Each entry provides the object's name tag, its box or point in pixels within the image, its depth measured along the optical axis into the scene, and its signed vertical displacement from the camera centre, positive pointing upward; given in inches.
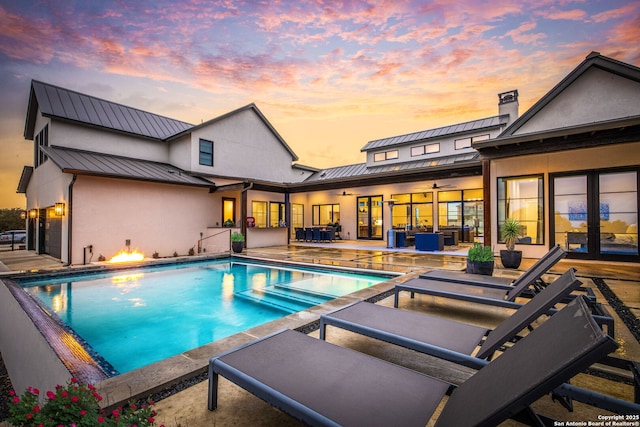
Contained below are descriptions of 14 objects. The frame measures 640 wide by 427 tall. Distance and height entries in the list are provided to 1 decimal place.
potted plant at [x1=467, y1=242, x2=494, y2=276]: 235.8 -36.2
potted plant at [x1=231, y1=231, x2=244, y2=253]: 476.8 -41.0
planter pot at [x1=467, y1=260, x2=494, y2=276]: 235.3 -41.8
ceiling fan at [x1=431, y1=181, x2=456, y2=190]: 539.6 +62.3
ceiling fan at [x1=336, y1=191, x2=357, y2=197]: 674.5 +58.0
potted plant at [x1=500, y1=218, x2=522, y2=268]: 288.0 -34.5
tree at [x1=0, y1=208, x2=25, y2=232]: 984.9 -13.7
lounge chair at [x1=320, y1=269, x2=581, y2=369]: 85.1 -41.0
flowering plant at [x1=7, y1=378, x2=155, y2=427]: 49.2 -34.8
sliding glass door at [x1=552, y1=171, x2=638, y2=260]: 312.3 +3.4
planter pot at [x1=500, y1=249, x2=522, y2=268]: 287.4 -42.3
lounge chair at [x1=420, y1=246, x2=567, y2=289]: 150.7 -40.5
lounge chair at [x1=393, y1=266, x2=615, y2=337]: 133.1 -42.8
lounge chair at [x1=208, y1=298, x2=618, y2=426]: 43.9 -40.4
